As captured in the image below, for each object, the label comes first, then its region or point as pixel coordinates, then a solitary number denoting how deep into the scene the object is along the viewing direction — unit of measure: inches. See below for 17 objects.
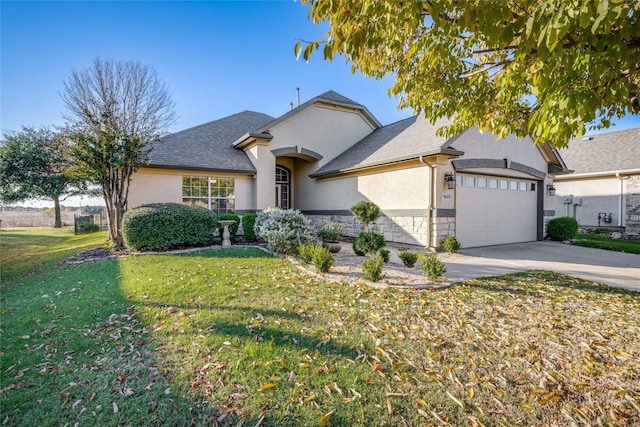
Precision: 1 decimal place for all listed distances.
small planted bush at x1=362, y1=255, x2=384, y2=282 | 227.3
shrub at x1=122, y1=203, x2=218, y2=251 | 359.9
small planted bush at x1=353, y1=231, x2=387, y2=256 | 310.7
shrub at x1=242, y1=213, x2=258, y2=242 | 436.1
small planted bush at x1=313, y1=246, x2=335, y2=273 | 256.2
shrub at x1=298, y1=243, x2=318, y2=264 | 282.9
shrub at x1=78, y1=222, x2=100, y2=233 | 743.1
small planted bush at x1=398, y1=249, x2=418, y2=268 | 269.4
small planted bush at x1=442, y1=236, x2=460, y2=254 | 357.1
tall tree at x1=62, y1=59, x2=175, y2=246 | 383.9
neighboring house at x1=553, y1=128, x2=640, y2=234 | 576.1
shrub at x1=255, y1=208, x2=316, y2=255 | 340.2
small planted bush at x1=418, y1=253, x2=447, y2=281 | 226.2
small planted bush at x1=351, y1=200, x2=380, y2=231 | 363.6
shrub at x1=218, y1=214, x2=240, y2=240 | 434.3
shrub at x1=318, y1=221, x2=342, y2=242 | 365.7
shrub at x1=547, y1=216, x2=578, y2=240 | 474.9
